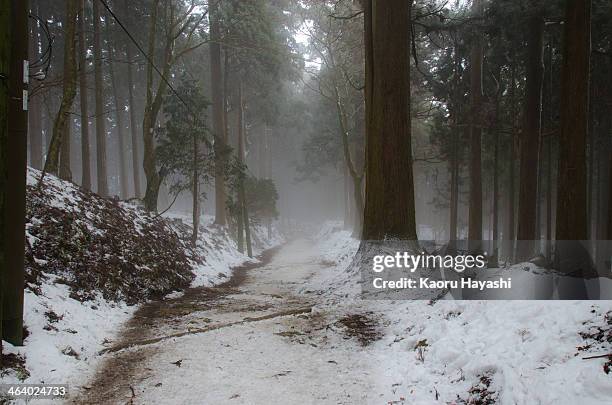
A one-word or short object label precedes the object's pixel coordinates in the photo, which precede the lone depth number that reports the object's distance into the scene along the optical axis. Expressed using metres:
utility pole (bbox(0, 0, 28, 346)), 4.86
